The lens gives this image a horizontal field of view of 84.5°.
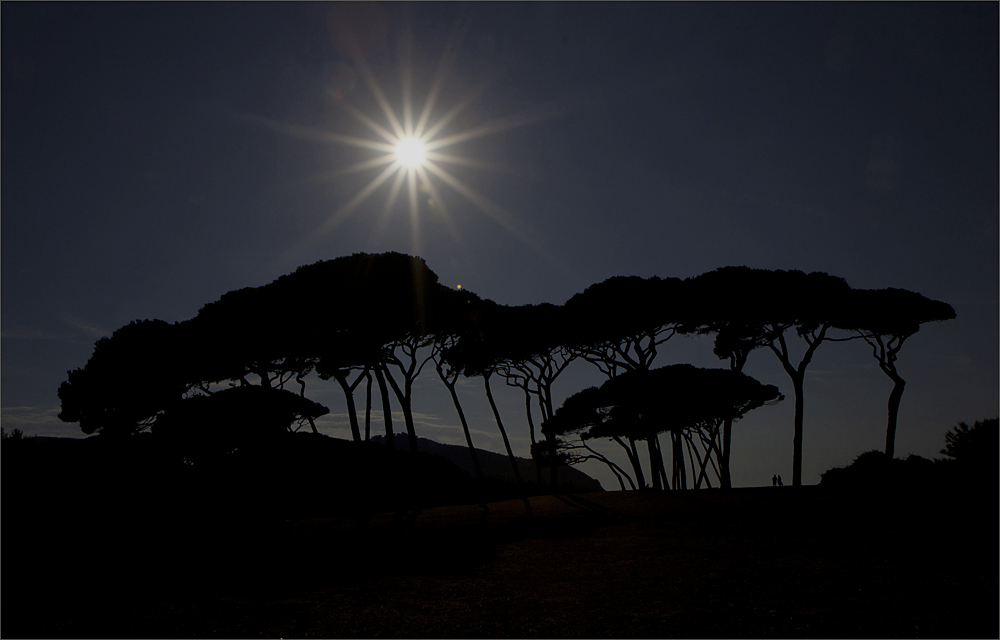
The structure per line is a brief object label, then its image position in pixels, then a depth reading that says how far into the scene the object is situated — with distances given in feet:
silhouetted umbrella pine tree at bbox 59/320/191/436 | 74.38
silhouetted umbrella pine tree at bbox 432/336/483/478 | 82.85
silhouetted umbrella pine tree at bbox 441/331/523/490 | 83.35
